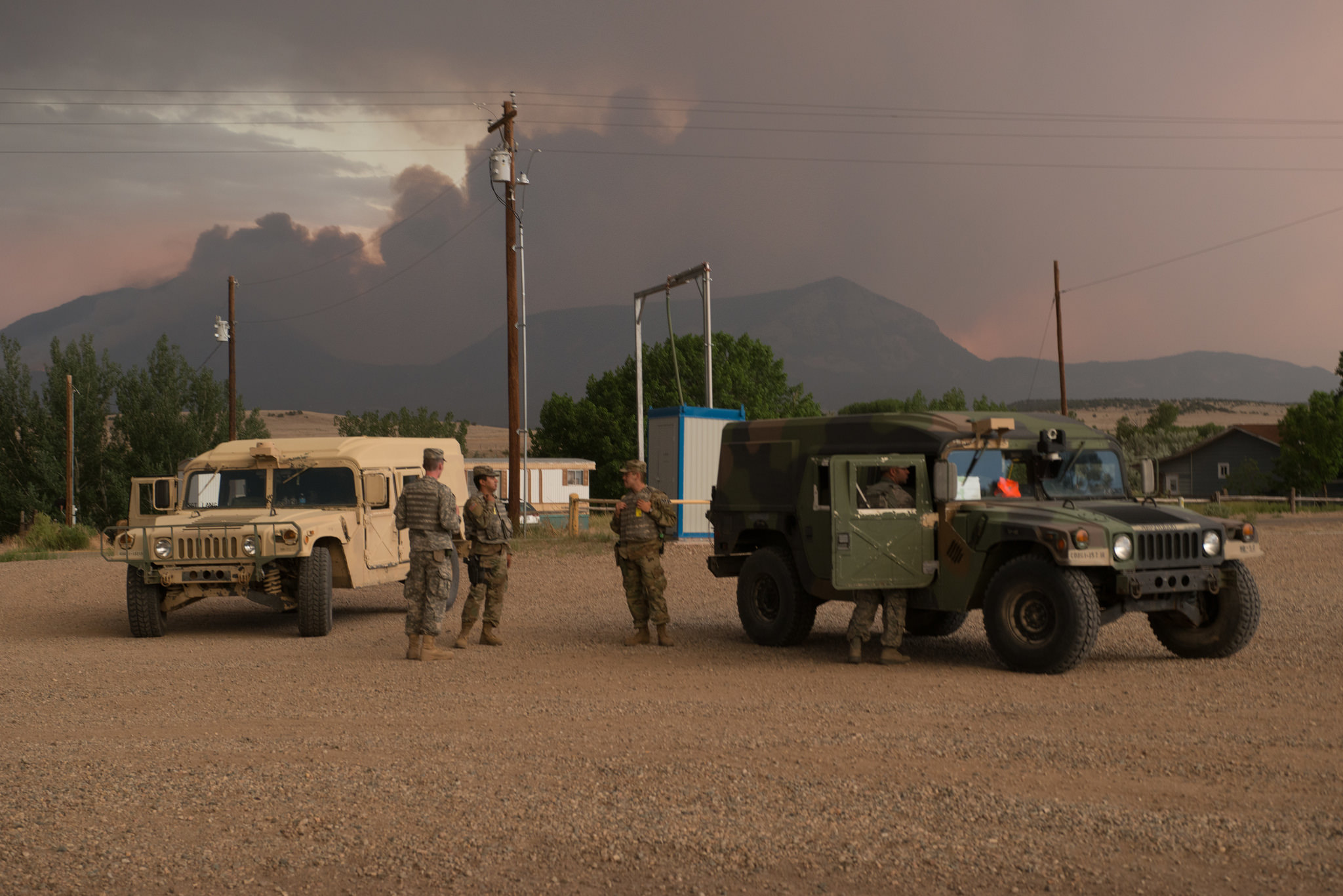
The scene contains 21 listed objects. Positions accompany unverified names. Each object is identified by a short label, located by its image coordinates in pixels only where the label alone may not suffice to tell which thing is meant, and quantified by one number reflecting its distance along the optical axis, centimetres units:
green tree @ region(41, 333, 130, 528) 4509
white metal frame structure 2842
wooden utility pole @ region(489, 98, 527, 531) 2755
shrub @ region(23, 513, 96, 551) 3050
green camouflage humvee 923
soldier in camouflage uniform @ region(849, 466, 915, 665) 1020
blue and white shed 2553
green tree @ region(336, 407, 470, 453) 9600
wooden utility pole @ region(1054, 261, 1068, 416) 4482
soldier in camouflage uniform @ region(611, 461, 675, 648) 1137
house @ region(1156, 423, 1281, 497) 7606
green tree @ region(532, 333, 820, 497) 7125
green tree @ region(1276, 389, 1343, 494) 6209
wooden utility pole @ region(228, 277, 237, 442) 4359
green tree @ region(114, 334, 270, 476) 4619
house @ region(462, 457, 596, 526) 5450
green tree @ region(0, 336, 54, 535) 4347
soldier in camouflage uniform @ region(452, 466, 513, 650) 1122
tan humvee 1227
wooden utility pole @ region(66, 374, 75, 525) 4062
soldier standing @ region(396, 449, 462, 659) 1084
